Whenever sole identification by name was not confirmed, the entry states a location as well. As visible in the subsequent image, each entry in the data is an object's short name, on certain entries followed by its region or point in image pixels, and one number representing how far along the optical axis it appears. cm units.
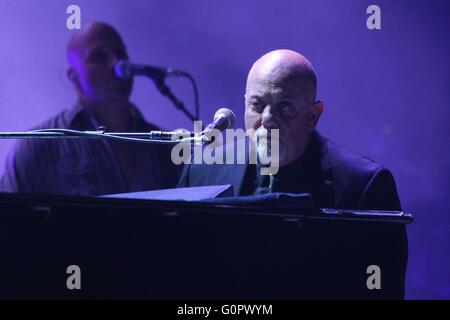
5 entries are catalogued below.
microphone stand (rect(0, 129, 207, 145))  447
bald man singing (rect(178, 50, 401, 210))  585
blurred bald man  834
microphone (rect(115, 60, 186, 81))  836
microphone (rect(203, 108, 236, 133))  460
